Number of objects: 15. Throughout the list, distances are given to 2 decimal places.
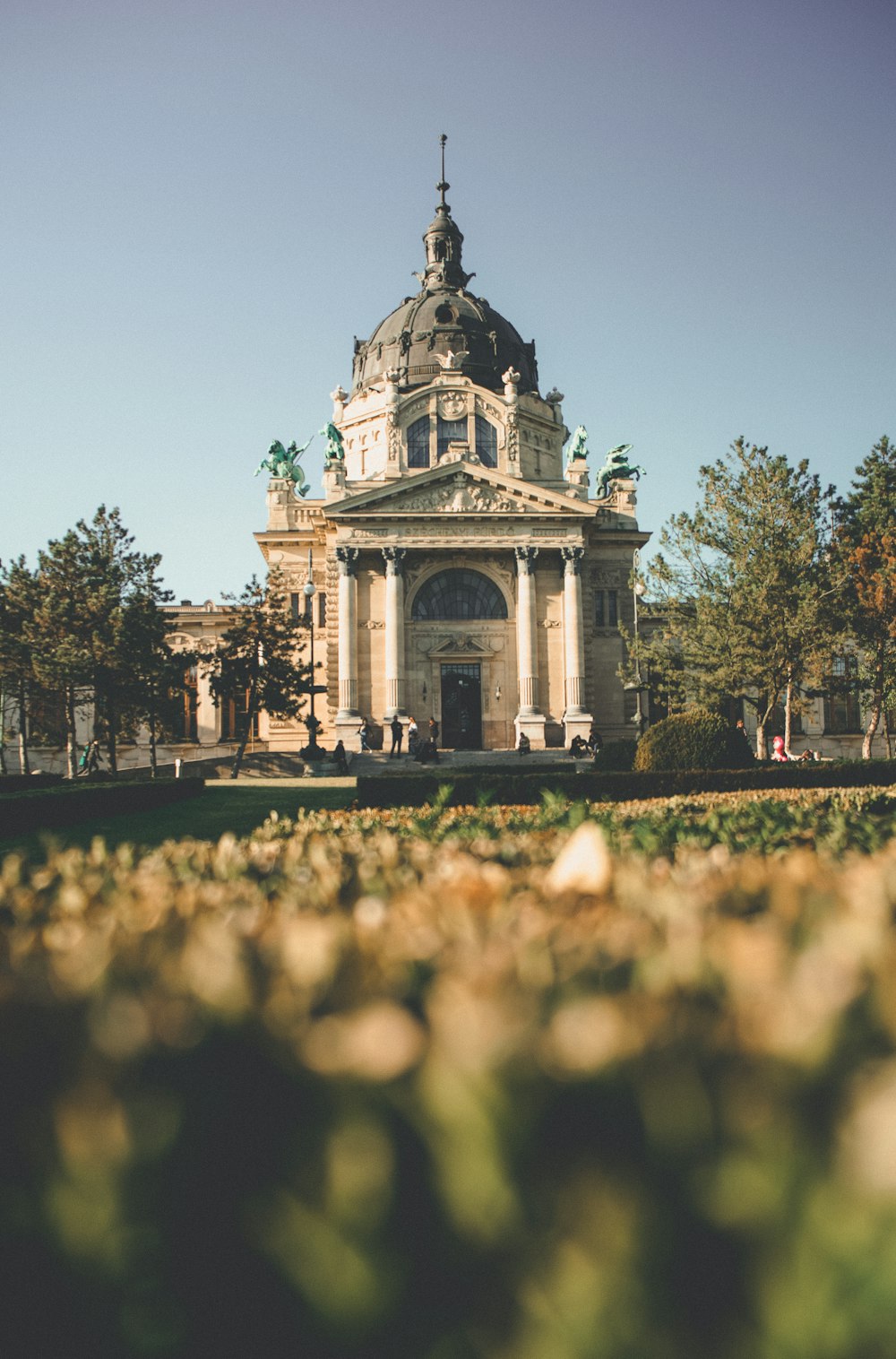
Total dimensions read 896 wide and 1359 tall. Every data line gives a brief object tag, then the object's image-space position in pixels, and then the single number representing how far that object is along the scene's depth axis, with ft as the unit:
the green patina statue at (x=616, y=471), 174.29
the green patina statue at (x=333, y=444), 164.29
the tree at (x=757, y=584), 107.76
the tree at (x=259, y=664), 121.29
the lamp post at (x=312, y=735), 123.85
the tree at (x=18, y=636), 115.14
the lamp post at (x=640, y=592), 124.08
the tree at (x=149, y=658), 106.83
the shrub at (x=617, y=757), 88.22
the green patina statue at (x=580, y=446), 175.94
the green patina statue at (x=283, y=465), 173.68
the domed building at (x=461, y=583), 144.15
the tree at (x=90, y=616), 104.12
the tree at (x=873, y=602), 113.80
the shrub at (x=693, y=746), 71.61
